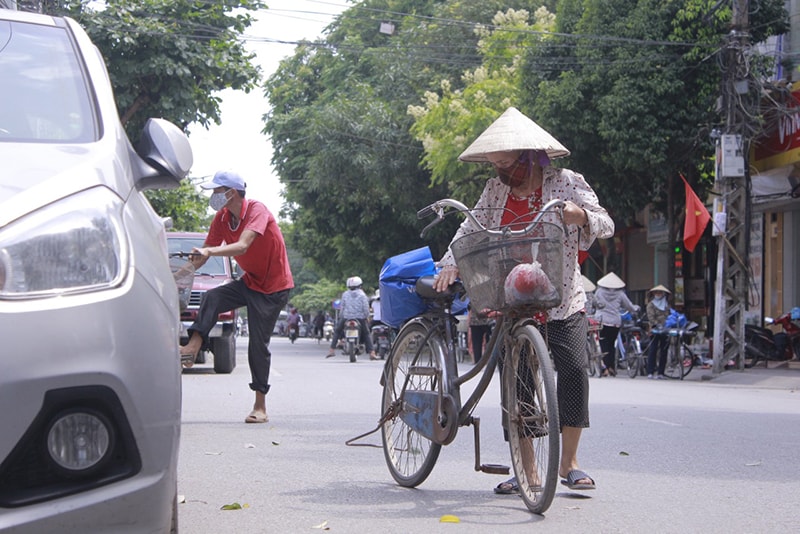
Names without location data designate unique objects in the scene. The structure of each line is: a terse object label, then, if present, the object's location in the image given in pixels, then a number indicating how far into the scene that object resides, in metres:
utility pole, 20.06
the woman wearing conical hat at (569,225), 5.53
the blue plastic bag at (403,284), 6.11
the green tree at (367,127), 36.00
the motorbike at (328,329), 54.97
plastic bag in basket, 4.97
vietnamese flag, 22.05
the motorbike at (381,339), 29.53
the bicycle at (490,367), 5.03
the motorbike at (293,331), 56.31
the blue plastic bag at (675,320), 20.83
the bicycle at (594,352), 21.30
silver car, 2.76
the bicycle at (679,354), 20.58
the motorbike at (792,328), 21.89
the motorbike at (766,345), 21.67
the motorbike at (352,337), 25.36
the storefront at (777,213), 23.72
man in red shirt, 8.38
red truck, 17.36
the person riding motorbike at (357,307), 26.83
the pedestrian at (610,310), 21.38
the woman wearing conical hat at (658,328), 20.80
